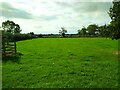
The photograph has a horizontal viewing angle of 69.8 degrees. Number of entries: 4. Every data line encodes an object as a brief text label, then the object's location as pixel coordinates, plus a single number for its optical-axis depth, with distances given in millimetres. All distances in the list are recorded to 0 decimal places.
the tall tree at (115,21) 10173
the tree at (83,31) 70101
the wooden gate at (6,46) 8690
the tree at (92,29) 69185
